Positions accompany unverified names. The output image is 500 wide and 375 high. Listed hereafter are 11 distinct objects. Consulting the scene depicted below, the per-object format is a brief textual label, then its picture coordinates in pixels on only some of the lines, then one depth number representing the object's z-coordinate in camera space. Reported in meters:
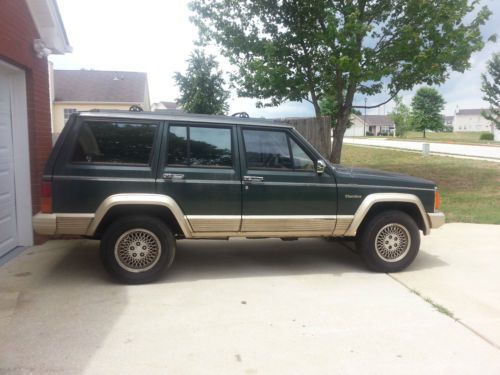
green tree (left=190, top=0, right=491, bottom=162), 10.32
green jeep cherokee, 4.88
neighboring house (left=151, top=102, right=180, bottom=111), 70.81
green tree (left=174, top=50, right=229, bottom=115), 20.50
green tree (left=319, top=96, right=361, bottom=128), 35.56
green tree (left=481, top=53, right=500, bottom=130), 48.22
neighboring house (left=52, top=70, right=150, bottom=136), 36.84
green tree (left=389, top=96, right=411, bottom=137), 74.88
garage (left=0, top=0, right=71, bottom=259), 6.08
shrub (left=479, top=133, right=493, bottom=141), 60.02
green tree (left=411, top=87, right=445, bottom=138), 77.12
